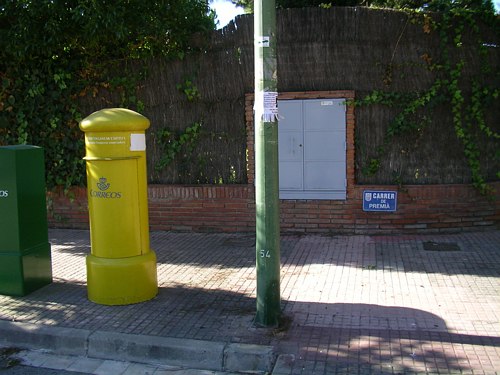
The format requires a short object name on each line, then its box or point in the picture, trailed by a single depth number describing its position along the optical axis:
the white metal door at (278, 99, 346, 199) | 8.23
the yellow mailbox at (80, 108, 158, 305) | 5.27
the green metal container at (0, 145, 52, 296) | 5.60
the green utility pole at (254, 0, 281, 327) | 4.52
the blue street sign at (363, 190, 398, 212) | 8.10
